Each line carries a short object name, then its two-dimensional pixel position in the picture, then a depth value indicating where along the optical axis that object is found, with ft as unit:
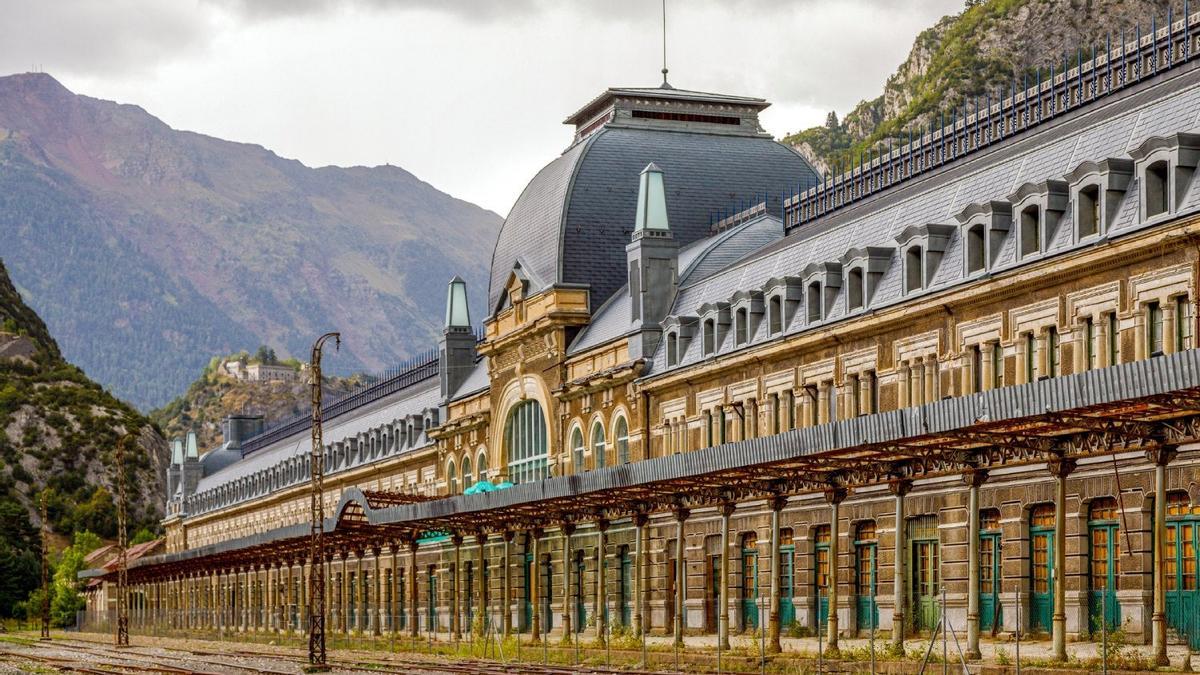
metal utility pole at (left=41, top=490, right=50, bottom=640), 377.32
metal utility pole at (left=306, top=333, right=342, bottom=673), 180.04
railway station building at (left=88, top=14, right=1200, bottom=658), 131.75
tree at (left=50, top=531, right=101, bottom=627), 546.67
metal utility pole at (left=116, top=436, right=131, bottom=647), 309.01
